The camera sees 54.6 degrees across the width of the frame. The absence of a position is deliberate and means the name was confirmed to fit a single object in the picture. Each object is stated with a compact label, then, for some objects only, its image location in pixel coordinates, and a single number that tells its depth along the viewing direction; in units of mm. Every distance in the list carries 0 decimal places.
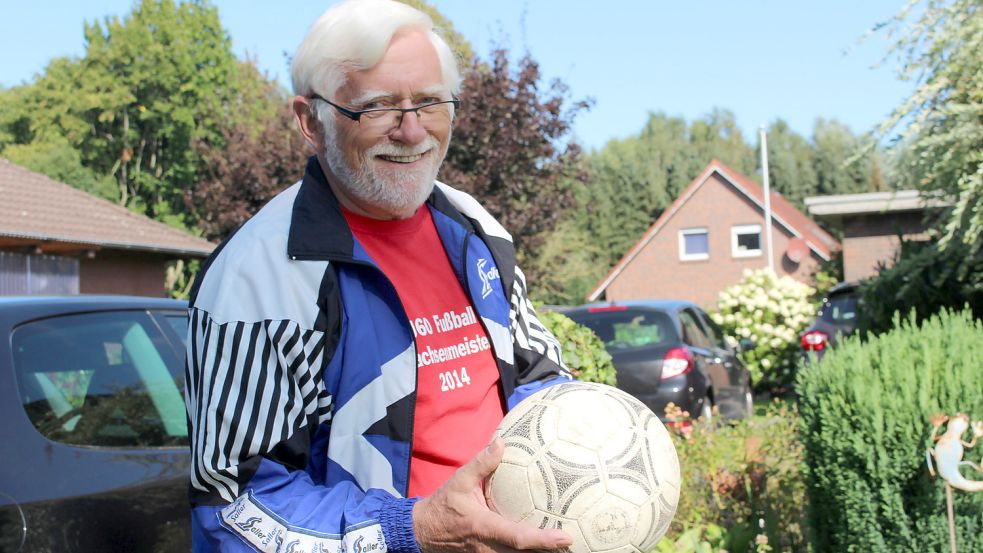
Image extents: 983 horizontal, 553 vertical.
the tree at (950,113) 6828
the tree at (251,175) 19125
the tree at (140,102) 44125
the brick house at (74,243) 15789
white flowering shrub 17031
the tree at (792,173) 60688
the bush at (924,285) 7570
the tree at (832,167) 55594
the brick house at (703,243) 37344
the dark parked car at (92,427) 2830
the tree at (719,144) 61831
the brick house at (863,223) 16922
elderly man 1760
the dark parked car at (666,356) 10336
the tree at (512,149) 17578
